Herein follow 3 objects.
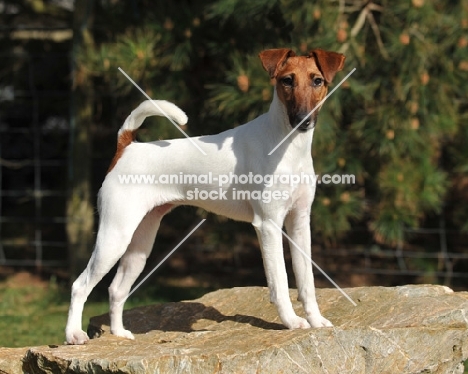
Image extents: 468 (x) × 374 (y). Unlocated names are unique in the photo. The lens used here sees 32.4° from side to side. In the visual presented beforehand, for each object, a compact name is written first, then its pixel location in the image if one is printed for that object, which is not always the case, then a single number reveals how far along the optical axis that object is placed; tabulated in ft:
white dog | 13.79
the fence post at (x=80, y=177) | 26.37
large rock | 11.94
